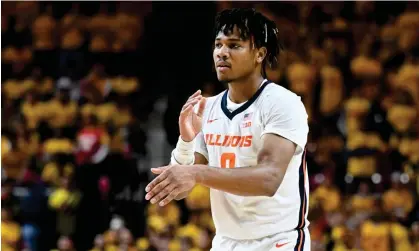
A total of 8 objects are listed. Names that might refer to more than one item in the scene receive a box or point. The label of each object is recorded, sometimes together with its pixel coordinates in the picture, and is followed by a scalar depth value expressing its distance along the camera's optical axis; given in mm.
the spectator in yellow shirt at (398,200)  11188
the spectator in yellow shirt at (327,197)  11477
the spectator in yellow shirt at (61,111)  13438
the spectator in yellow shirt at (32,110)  13758
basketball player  5168
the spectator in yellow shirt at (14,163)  13104
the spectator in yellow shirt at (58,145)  12964
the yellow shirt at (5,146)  13275
